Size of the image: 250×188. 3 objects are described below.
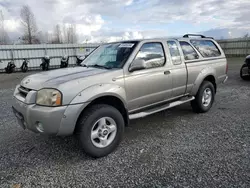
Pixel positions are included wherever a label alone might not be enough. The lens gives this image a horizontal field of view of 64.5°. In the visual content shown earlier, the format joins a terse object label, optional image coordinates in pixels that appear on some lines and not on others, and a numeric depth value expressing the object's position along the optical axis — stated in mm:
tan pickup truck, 2686
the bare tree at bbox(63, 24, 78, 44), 37938
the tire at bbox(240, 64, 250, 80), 8856
